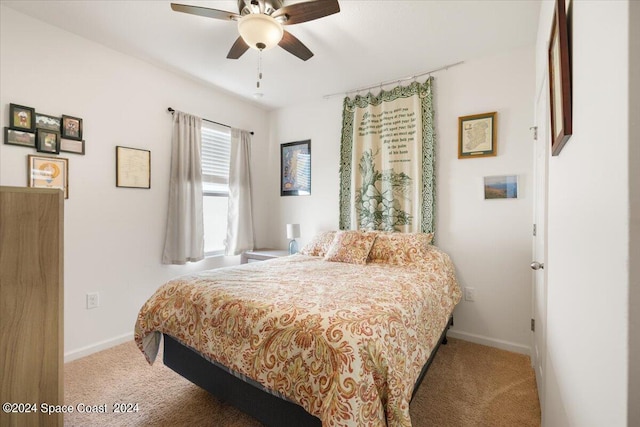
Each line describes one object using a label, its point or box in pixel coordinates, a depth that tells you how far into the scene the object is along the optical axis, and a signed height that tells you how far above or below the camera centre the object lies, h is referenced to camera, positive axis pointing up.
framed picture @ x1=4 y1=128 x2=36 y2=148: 2.03 +0.54
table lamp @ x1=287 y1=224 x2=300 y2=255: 3.53 -0.25
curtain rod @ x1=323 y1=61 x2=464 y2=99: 2.81 +1.41
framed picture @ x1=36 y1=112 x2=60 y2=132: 2.17 +0.69
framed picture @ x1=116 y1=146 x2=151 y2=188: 2.63 +0.42
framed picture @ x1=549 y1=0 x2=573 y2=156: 0.95 +0.47
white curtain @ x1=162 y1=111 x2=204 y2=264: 2.97 +0.18
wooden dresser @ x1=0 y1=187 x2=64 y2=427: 0.90 -0.30
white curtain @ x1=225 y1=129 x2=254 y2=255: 3.62 +0.17
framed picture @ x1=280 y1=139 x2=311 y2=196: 3.74 +0.59
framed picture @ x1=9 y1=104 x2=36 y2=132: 2.05 +0.69
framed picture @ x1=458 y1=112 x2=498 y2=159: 2.60 +0.71
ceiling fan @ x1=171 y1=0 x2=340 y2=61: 1.70 +1.21
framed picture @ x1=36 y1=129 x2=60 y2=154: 2.17 +0.54
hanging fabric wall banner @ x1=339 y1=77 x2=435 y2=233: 2.89 +0.55
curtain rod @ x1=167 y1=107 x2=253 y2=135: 2.98 +1.07
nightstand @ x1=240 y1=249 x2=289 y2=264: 3.44 -0.51
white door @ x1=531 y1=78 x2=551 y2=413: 1.61 -0.16
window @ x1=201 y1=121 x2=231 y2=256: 3.40 +0.35
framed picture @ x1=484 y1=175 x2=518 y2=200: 2.52 +0.23
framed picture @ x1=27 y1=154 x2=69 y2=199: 2.13 +0.31
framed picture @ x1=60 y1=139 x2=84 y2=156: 2.29 +0.54
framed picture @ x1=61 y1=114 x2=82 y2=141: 2.29 +0.68
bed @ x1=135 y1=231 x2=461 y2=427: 1.13 -0.59
